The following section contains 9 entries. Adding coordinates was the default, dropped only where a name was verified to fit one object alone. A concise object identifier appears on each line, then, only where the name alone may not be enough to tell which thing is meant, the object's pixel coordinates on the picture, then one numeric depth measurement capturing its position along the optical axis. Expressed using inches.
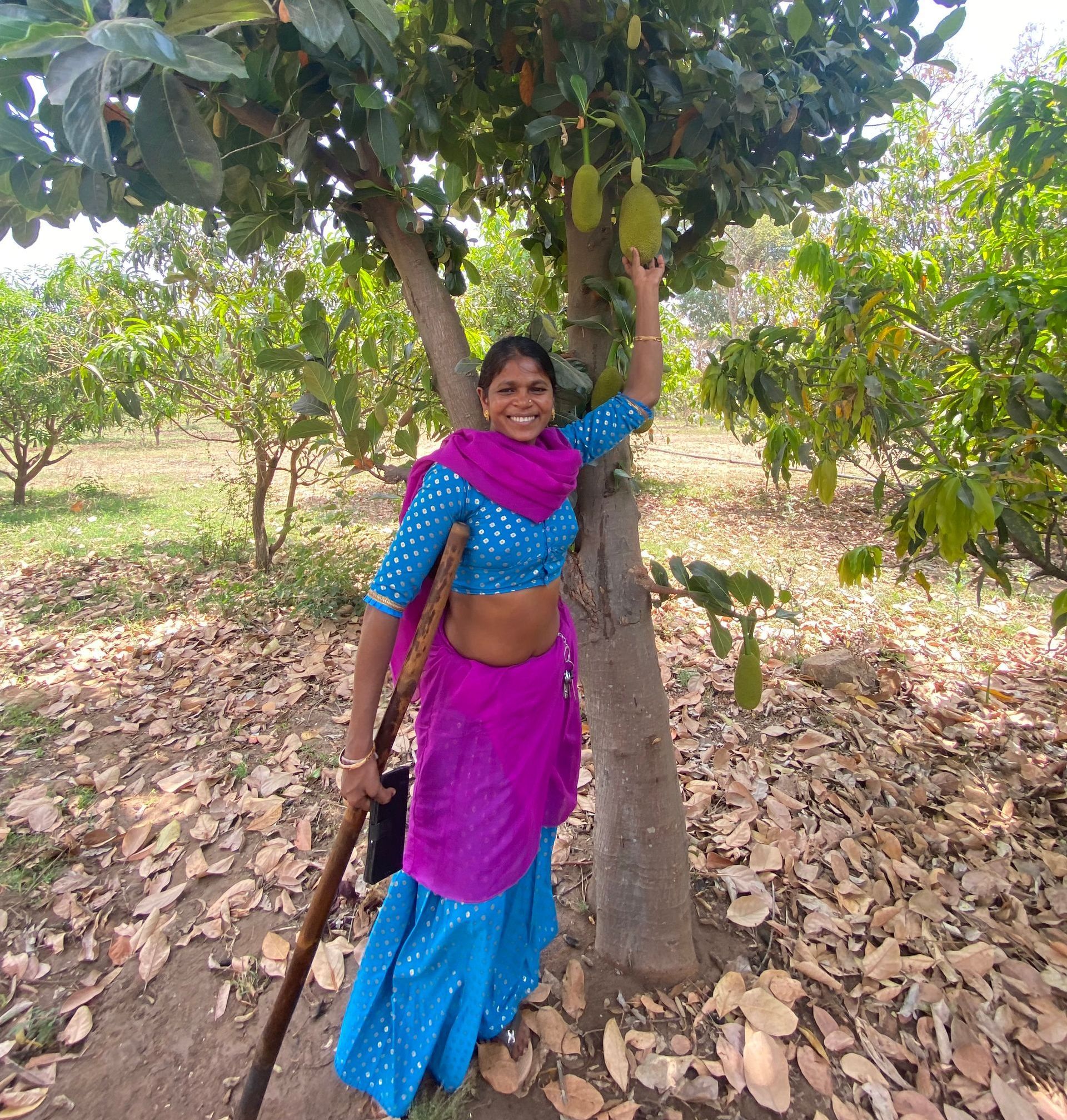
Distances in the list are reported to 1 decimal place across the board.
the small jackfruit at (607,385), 55.0
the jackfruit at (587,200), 49.1
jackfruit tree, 42.7
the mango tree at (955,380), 60.6
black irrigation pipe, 384.5
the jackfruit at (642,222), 50.5
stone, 116.8
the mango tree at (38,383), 235.9
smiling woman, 46.6
